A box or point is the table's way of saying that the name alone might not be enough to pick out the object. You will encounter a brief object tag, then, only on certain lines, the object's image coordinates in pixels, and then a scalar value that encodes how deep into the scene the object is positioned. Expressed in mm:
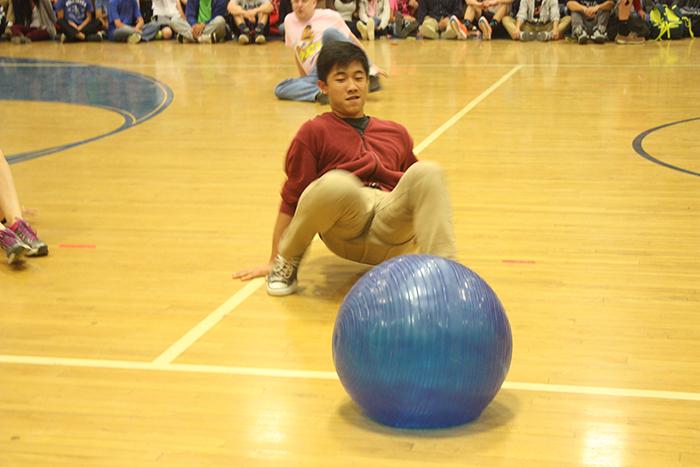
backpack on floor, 13117
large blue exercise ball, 2775
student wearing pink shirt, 8656
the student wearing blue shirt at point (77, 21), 15922
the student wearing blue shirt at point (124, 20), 15719
